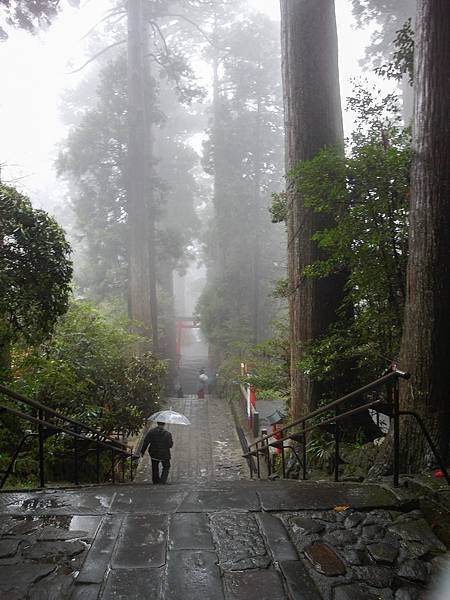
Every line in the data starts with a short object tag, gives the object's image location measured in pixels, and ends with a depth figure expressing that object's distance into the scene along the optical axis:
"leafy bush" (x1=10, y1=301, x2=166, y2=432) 6.97
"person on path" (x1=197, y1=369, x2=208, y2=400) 20.19
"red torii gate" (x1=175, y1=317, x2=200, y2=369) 30.47
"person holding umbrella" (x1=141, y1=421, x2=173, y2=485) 7.24
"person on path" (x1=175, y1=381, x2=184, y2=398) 20.94
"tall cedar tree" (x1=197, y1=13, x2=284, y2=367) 23.03
